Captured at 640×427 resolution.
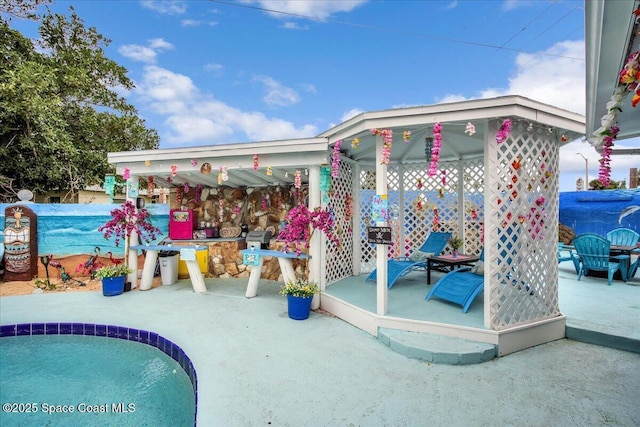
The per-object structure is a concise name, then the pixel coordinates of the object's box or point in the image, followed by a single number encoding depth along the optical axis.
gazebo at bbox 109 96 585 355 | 3.23
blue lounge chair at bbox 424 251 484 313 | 3.91
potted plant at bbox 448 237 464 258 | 5.35
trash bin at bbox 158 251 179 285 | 6.30
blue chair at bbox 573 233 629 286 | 5.32
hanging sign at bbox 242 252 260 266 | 5.21
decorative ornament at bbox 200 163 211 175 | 5.36
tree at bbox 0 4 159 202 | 8.29
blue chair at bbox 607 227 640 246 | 6.53
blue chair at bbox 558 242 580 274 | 6.05
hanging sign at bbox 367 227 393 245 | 3.61
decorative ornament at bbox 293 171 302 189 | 4.92
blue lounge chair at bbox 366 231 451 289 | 5.03
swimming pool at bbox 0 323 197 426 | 2.55
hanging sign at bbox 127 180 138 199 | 5.92
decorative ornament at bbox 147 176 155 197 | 6.18
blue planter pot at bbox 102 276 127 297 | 5.47
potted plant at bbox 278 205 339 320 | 4.22
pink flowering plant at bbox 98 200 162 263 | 5.66
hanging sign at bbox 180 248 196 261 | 5.57
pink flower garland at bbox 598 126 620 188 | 2.01
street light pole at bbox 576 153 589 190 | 16.15
